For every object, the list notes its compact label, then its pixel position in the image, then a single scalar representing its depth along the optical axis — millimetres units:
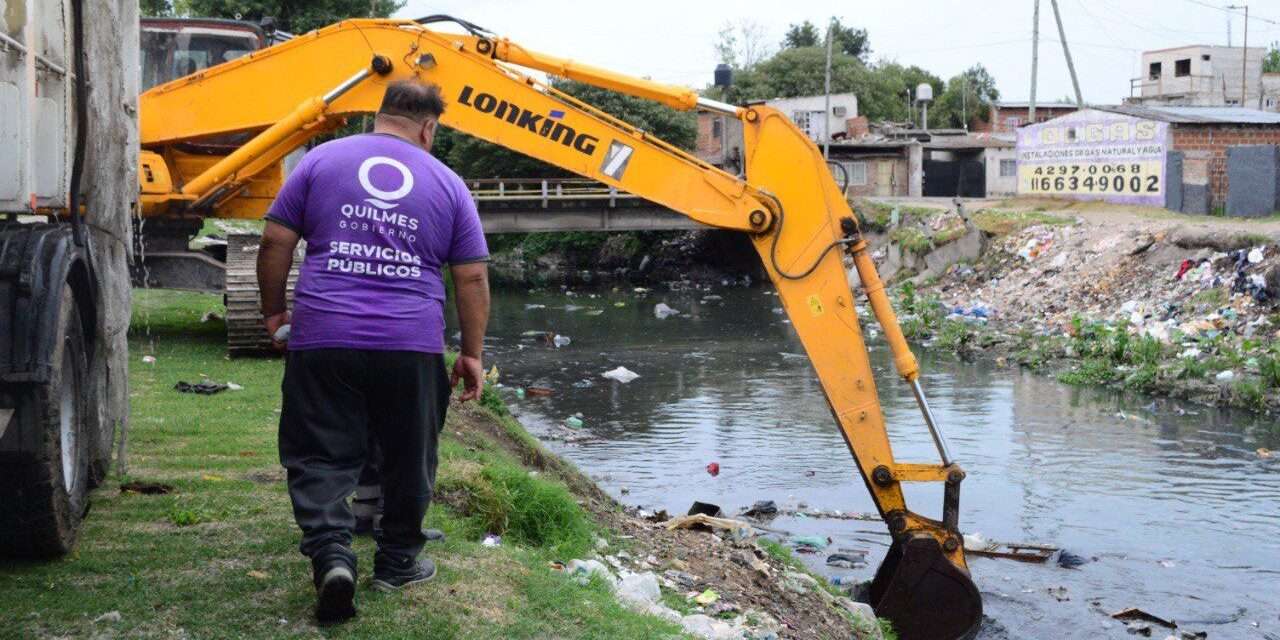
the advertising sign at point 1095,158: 32188
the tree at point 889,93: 72812
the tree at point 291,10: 41375
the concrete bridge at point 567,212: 32375
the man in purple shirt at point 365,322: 4809
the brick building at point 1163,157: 28750
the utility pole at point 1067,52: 40562
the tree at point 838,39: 88000
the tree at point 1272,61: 80500
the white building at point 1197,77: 58219
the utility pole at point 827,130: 44000
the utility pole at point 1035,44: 41938
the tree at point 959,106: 74500
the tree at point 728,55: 89938
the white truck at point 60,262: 4805
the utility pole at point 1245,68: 58497
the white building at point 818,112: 55750
